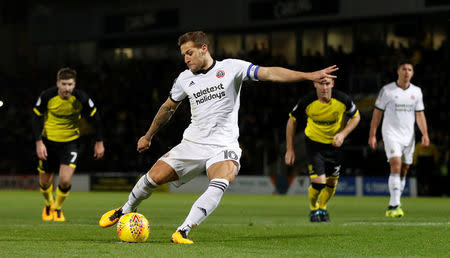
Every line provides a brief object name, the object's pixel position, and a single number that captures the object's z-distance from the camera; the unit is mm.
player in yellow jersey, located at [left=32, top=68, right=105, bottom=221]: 12836
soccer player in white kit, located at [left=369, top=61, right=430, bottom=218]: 13961
